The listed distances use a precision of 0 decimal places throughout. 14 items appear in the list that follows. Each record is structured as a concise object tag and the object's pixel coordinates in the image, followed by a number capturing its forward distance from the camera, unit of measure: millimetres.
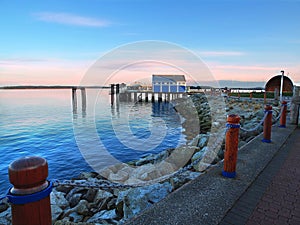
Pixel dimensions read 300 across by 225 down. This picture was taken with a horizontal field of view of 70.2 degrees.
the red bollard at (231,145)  3740
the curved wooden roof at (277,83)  26625
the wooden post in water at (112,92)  51153
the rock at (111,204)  4585
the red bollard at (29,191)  1200
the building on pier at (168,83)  58419
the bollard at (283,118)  8361
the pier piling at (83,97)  43594
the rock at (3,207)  4957
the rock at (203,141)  8416
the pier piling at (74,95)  44328
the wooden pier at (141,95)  58831
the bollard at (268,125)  6020
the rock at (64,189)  5758
